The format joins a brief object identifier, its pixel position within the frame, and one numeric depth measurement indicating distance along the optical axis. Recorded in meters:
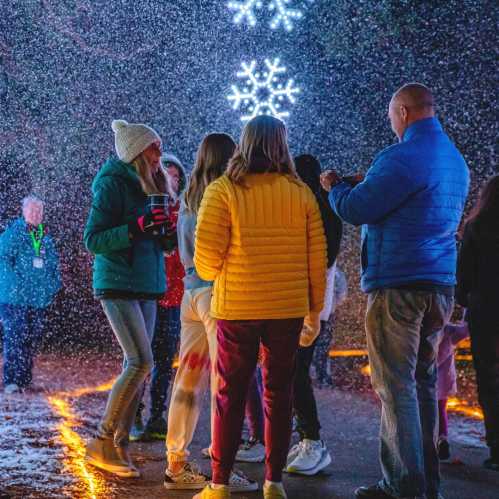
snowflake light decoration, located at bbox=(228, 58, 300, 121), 11.83
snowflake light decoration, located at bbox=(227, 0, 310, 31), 12.97
